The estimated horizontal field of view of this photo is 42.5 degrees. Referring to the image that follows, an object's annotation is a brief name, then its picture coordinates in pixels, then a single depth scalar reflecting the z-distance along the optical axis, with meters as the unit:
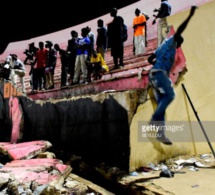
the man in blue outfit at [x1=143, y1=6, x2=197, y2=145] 3.95
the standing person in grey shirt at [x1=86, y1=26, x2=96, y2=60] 6.07
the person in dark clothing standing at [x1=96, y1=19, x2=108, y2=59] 6.35
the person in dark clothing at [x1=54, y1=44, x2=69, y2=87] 6.82
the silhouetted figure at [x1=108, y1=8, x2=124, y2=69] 5.59
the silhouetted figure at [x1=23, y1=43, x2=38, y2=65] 9.11
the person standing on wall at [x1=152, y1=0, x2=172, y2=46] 4.16
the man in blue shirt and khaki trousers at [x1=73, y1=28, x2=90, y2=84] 6.00
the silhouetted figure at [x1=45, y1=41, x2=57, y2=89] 7.10
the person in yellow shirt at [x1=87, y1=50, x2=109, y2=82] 5.70
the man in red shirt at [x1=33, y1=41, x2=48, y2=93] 7.29
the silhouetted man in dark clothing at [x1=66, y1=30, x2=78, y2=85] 6.26
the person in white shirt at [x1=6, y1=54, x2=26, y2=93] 7.45
